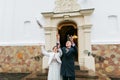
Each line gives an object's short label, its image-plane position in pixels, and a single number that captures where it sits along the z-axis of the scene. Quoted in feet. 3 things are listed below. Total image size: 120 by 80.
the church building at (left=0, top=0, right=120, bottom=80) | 12.80
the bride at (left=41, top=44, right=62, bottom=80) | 7.70
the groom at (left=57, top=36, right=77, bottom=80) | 7.32
